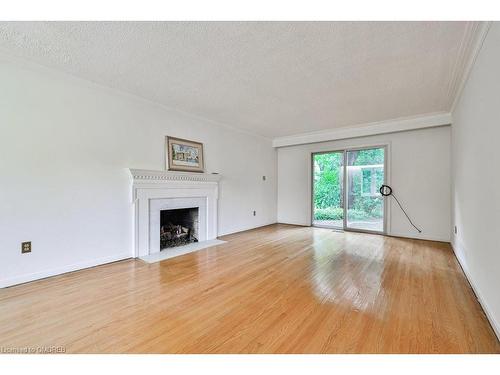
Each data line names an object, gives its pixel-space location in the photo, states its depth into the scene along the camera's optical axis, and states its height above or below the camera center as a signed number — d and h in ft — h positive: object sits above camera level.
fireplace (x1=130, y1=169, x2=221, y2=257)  10.73 -1.03
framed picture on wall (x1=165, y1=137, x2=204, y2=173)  12.01 +1.87
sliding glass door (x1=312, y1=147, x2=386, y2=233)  15.69 -0.08
